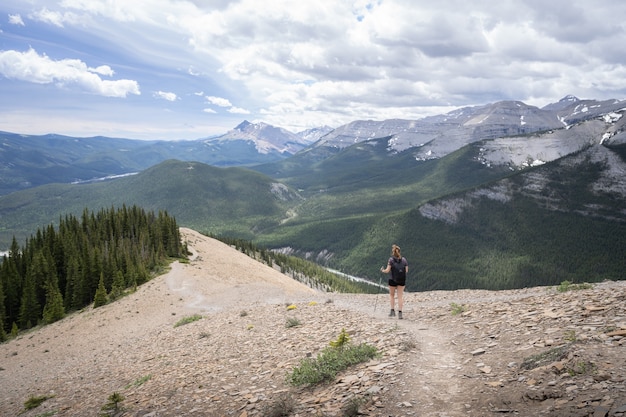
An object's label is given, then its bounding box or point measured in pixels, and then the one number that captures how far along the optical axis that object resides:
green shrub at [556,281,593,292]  20.03
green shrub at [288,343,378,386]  12.20
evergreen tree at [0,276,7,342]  59.72
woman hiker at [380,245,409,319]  20.11
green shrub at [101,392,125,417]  13.95
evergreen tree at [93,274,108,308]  50.44
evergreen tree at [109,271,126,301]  51.89
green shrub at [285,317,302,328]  20.61
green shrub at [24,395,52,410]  18.64
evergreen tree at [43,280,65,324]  51.78
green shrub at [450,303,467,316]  18.88
